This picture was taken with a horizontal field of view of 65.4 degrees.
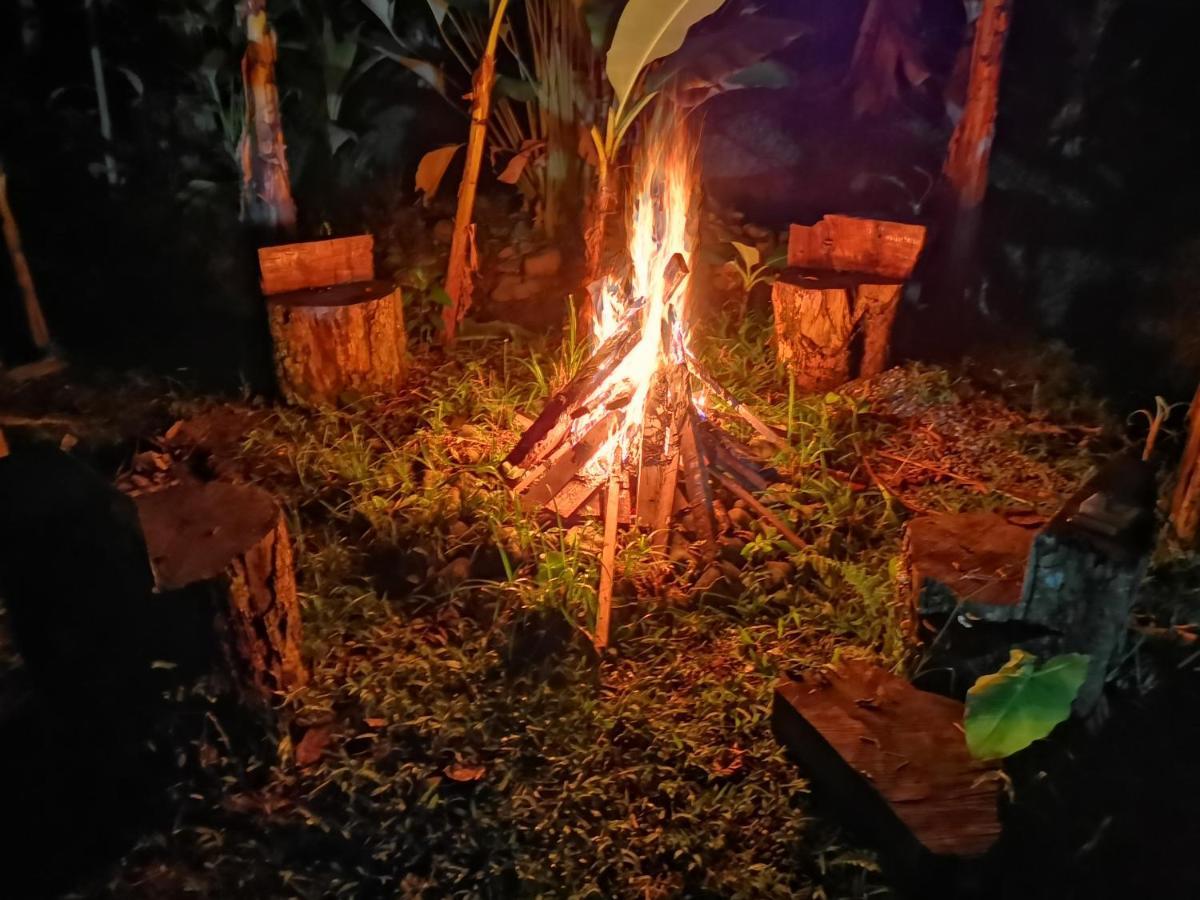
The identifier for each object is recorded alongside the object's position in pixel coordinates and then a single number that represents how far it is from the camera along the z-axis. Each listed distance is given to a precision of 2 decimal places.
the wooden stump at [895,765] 1.92
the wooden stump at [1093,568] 2.14
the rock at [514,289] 4.54
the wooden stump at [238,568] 2.20
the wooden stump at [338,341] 3.71
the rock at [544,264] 4.54
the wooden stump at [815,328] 3.74
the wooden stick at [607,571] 2.57
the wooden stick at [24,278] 4.07
